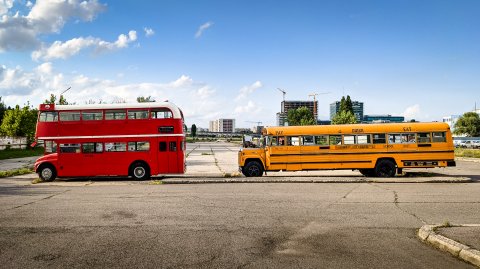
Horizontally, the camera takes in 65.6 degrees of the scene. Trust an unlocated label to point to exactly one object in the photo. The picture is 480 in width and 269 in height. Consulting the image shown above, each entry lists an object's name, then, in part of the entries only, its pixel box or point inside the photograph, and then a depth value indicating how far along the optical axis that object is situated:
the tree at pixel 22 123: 60.62
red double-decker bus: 19.44
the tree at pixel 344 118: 78.19
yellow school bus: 19.58
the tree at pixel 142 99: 76.31
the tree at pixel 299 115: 133.36
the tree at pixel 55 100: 62.25
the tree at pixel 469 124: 120.38
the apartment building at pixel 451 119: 178.68
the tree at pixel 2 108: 91.79
